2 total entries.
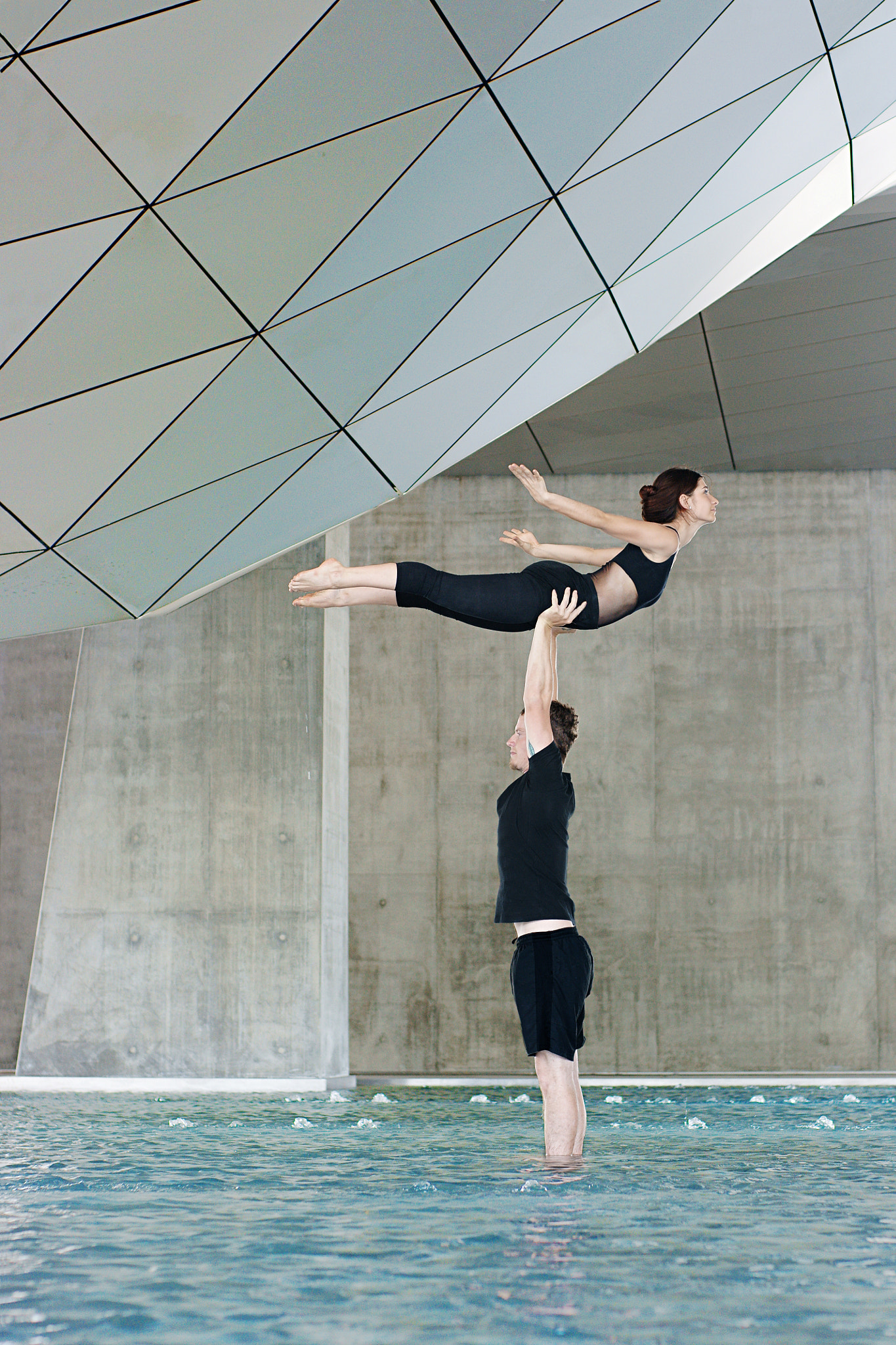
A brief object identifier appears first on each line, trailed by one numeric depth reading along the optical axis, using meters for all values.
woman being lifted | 6.27
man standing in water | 6.58
